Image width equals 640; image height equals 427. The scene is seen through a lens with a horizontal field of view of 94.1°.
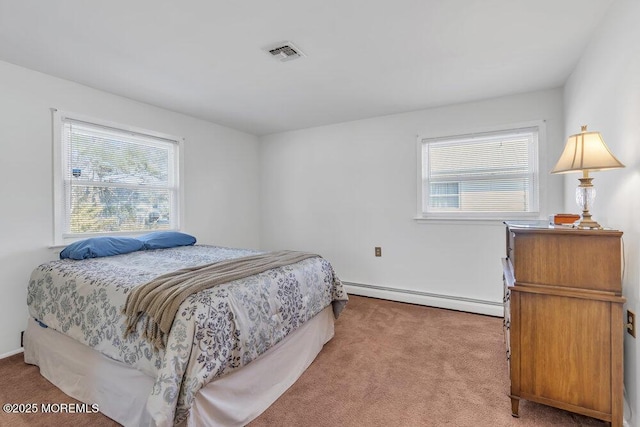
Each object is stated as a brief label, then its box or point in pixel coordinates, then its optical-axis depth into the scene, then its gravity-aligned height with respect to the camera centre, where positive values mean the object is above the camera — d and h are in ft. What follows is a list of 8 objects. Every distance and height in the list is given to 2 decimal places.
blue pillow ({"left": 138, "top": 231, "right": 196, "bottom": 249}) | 9.60 -0.85
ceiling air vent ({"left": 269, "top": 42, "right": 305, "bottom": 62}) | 6.94 +3.92
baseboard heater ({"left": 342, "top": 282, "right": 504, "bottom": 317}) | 10.42 -3.29
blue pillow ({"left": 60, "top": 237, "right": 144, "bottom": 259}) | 7.80 -0.90
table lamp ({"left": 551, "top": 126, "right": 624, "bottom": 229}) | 4.75 +0.83
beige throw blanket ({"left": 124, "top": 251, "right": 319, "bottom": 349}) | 4.67 -1.32
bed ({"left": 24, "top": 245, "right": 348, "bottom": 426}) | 4.54 -2.32
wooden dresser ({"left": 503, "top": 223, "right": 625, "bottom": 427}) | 4.62 -1.78
